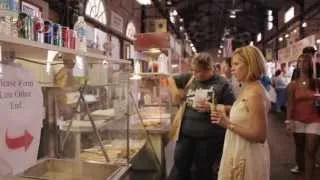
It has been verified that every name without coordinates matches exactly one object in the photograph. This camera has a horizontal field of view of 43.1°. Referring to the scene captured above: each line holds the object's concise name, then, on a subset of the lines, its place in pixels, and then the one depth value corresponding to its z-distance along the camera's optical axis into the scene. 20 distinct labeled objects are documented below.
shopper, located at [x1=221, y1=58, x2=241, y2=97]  6.52
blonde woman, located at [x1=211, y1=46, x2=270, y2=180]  2.69
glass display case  3.14
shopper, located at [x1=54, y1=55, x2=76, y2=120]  2.65
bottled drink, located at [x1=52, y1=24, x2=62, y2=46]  2.24
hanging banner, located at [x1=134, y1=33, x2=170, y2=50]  5.88
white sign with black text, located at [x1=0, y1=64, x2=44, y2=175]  1.65
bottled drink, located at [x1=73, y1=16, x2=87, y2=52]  2.66
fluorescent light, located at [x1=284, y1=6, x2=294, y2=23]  18.42
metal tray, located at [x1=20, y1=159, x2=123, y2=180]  2.94
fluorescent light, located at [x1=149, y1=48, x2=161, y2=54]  6.06
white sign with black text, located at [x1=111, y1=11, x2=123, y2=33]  9.69
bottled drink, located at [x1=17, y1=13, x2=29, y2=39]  1.88
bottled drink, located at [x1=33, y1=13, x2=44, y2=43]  2.04
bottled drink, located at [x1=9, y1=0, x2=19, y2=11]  1.85
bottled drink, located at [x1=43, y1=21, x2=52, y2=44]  2.15
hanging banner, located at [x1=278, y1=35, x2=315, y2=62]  12.16
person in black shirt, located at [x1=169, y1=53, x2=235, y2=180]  4.14
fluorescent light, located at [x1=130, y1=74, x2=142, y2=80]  4.94
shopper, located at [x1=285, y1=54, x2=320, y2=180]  4.71
